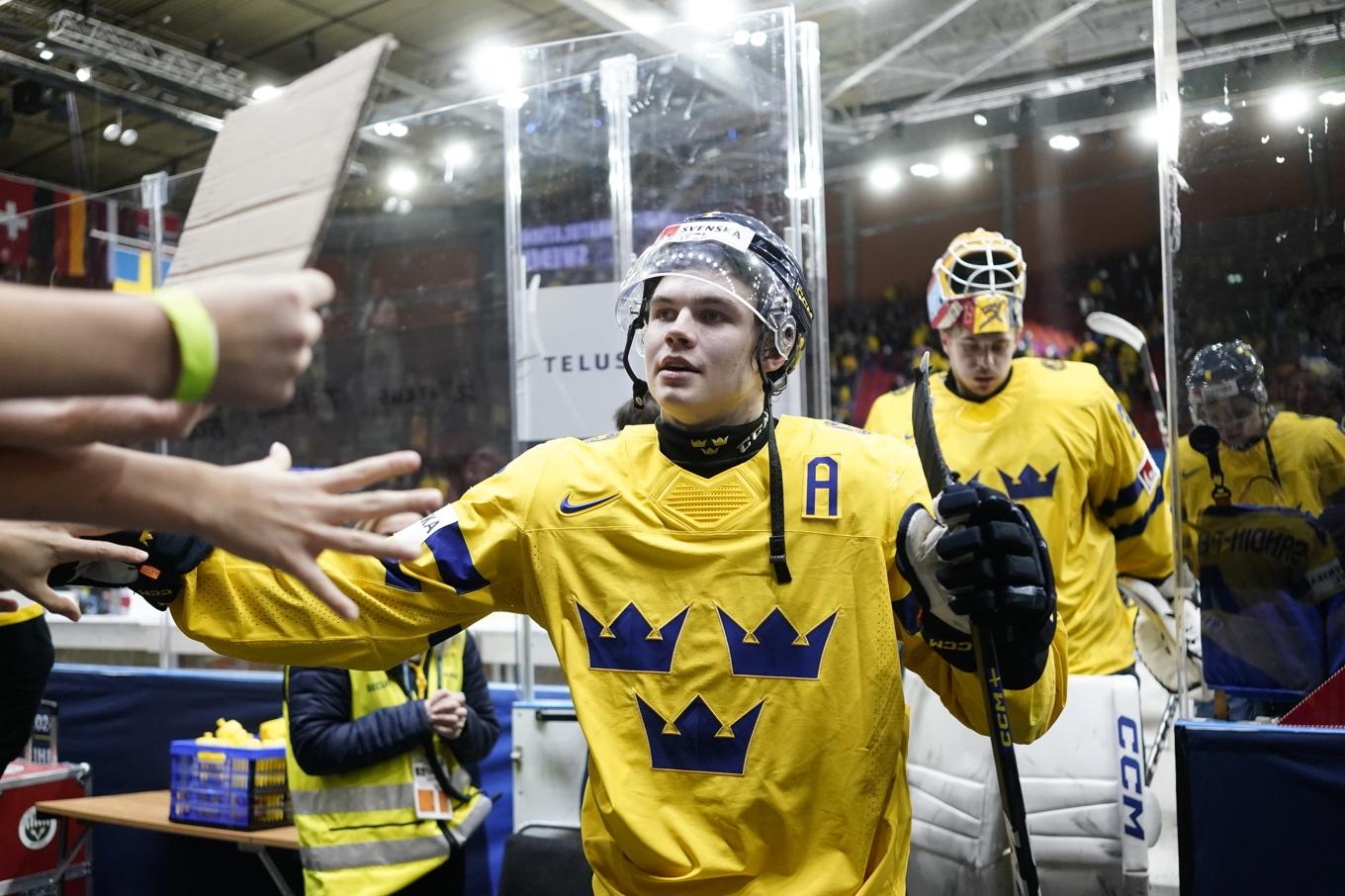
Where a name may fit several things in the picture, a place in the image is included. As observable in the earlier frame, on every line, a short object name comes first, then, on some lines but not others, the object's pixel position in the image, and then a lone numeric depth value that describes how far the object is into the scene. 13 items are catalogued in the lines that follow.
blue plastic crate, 4.10
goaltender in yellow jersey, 3.80
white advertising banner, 4.16
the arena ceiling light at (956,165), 13.01
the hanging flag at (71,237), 6.62
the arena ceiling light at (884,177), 13.45
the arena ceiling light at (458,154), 6.14
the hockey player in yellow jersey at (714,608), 1.94
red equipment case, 4.65
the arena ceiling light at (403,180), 6.77
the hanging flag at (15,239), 7.44
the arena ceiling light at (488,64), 8.90
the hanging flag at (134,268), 6.03
